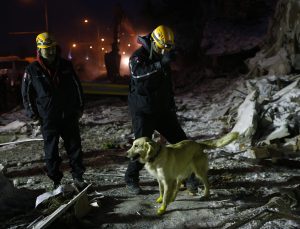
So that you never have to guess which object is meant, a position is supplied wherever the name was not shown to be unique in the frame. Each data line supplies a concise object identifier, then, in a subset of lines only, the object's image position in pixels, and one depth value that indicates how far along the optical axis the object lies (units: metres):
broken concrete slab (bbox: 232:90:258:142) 7.77
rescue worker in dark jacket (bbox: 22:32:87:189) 4.94
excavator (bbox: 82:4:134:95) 25.58
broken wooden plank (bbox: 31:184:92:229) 3.82
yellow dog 4.23
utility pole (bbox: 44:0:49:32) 25.42
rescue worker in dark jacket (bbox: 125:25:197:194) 4.63
